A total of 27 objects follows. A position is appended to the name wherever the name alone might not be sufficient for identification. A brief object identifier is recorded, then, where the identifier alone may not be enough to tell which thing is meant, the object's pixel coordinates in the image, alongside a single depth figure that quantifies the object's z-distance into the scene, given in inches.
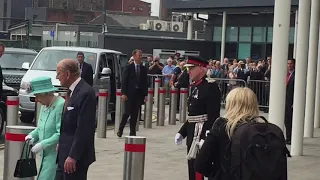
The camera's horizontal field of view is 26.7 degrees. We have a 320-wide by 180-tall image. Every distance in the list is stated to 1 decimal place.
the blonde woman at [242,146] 185.0
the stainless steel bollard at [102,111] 588.7
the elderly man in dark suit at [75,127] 242.7
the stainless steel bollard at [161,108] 710.5
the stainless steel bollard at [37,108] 541.3
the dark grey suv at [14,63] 753.6
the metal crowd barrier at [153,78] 976.4
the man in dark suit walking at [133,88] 572.7
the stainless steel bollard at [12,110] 466.9
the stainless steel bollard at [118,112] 628.7
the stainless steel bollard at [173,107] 737.6
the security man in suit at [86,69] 640.4
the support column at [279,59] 440.5
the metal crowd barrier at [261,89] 942.4
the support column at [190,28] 1717.0
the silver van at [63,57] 668.7
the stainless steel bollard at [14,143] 296.7
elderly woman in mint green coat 256.6
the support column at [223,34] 1573.2
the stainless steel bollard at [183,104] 748.6
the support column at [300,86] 507.2
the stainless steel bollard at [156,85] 844.6
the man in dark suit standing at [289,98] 573.9
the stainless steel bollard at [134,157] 262.0
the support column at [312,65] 606.5
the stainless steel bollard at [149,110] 686.5
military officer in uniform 308.5
